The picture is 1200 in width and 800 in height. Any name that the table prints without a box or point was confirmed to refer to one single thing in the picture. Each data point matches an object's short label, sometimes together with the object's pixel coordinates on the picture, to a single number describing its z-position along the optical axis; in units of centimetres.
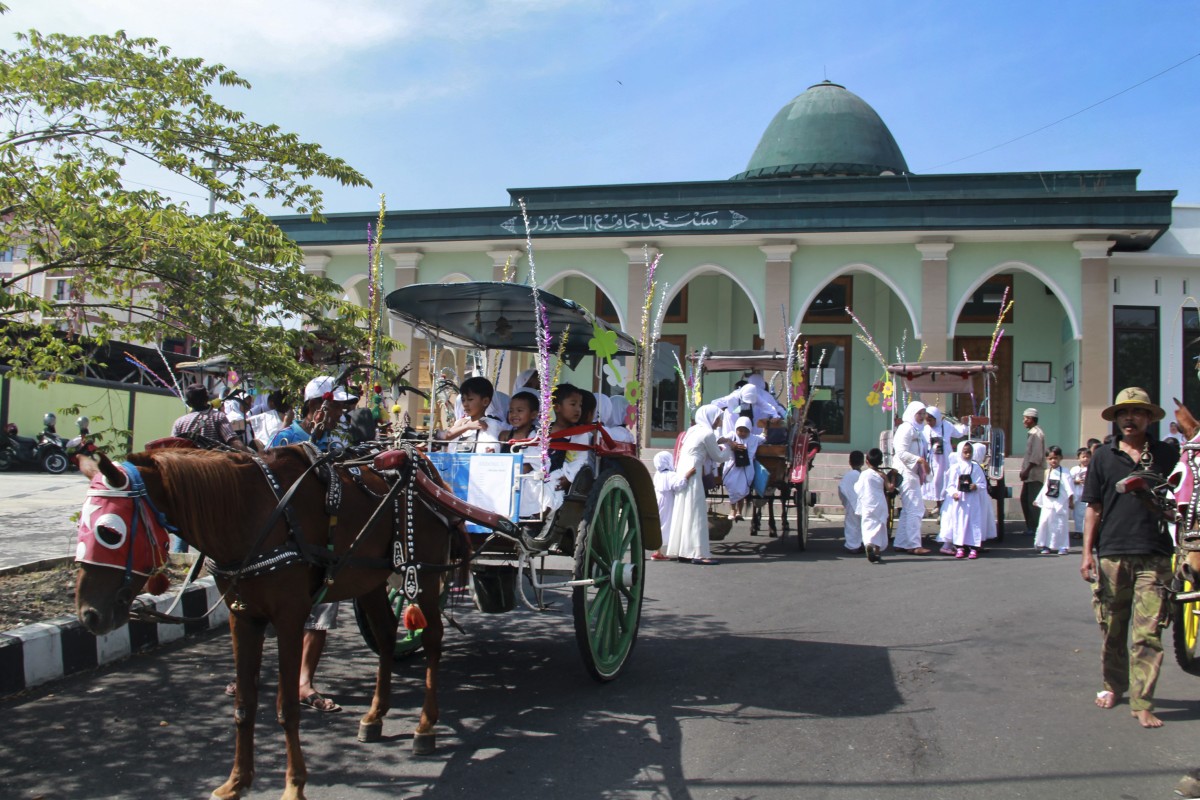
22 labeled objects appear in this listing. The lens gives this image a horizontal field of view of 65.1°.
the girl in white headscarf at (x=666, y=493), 1134
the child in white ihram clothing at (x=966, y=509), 1195
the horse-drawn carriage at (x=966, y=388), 1417
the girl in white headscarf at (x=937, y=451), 1345
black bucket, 549
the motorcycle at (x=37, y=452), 2016
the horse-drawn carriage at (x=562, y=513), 523
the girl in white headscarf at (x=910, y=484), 1225
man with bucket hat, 495
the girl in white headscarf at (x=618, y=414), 698
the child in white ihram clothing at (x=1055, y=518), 1235
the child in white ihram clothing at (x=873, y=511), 1110
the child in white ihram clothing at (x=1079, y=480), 1244
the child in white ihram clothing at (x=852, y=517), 1208
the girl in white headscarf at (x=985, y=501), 1267
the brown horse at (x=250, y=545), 316
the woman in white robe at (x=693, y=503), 1096
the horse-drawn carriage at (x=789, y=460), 1212
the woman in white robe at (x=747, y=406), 1311
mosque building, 1914
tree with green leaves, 557
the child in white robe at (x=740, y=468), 1203
